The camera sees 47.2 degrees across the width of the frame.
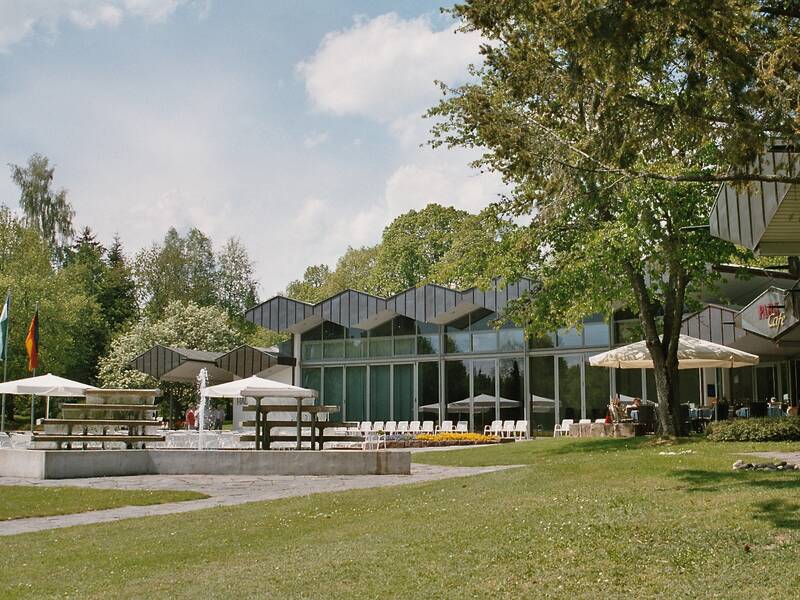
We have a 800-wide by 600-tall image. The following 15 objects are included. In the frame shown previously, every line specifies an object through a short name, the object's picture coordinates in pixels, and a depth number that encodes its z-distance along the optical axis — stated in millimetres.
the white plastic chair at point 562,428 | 28844
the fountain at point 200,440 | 22594
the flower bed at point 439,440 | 26906
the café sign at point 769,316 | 16859
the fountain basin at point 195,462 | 16906
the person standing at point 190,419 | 37234
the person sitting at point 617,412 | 24359
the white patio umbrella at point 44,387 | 23844
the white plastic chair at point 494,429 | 29641
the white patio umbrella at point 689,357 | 20672
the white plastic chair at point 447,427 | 30156
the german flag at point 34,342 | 29141
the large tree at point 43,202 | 54594
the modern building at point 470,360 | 28344
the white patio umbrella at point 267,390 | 18703
